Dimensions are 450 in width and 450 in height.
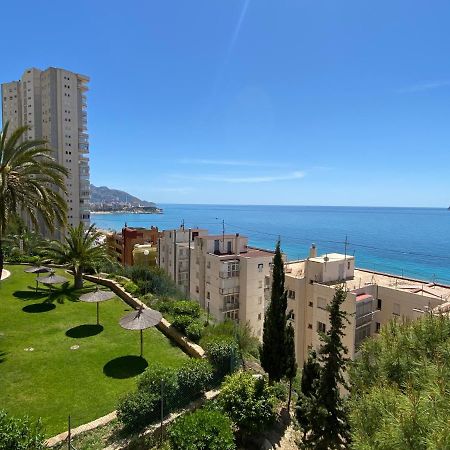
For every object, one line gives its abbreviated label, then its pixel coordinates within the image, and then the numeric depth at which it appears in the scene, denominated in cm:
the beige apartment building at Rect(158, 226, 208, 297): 4022
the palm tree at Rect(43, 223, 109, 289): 2064
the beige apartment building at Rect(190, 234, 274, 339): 3050
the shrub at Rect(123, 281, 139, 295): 1905
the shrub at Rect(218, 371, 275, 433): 943
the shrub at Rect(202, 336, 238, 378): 1139
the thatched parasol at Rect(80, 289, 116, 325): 1449
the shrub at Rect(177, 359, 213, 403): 1000
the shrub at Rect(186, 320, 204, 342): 1348
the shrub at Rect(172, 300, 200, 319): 1515
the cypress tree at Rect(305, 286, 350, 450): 992
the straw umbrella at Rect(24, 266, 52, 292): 1892
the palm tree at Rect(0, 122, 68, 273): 1141
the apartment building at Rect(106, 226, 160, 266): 5897
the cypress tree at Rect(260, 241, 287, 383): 1312
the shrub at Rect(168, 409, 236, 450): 775
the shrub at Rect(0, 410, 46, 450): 624
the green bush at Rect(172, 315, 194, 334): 1410
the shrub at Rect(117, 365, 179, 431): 853
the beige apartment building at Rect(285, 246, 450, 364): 2264
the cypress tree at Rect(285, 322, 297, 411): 1329
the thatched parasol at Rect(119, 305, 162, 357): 1188
